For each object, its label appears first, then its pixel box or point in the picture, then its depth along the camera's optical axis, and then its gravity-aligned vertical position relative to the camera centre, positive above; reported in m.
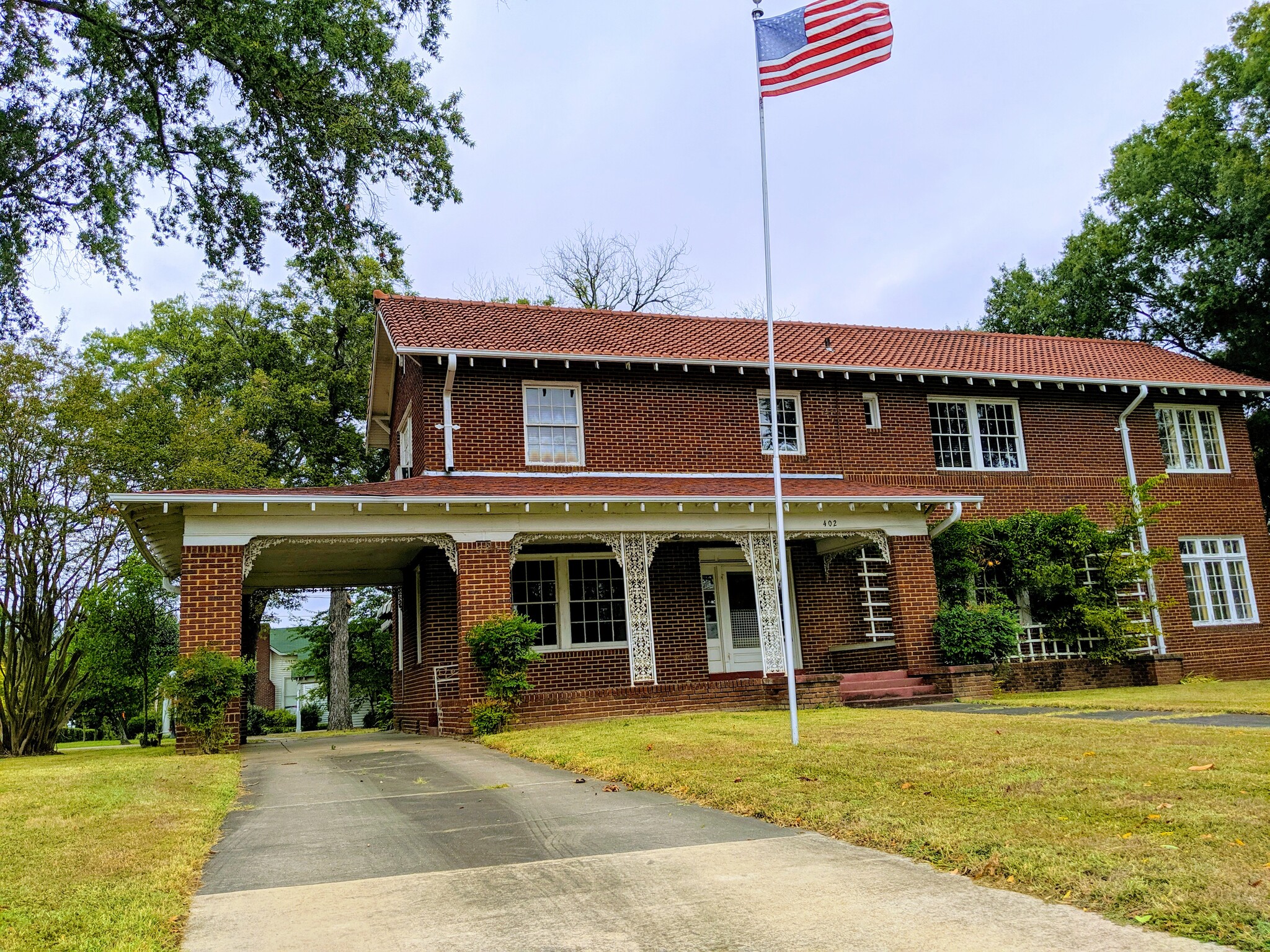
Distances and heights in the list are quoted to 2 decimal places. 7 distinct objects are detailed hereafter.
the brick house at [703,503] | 14.56 +2.51
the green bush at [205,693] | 12.67 -0.02
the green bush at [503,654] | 13.76 +0.26
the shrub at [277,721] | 40.56 -1.44
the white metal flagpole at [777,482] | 9.59 +1.85
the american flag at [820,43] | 11.26 +7.04
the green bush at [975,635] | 16.34 +0.18
